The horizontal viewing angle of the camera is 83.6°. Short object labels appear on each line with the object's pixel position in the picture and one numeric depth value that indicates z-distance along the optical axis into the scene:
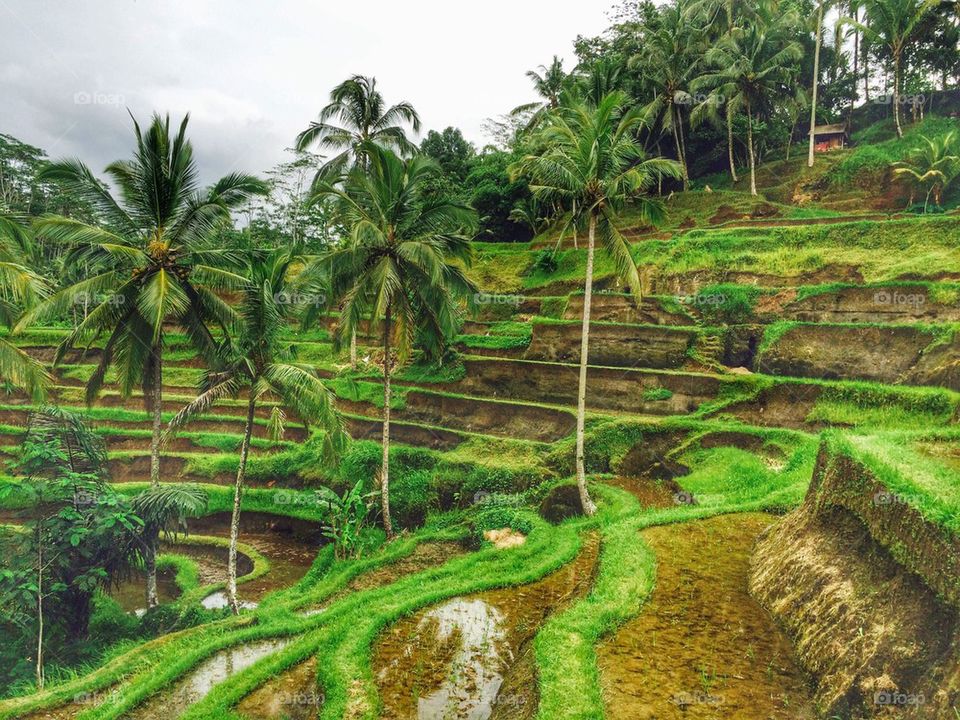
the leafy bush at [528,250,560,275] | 30.40
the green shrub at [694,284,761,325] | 19.86
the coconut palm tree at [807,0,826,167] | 28.92
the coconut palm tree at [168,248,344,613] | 11.98
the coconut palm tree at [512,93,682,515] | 12.10
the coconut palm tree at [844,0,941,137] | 25.70
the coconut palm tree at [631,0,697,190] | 29.17
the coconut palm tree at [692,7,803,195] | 27.91
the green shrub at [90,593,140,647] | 11.63
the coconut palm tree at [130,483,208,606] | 11.86
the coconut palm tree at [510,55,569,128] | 34.16
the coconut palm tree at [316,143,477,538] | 13.00
